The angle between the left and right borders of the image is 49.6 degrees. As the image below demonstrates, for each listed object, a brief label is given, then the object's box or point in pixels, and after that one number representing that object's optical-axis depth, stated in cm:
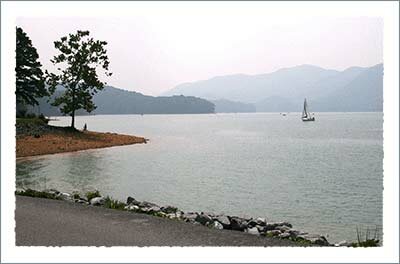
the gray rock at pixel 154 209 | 680
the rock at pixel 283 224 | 721
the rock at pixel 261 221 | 704
